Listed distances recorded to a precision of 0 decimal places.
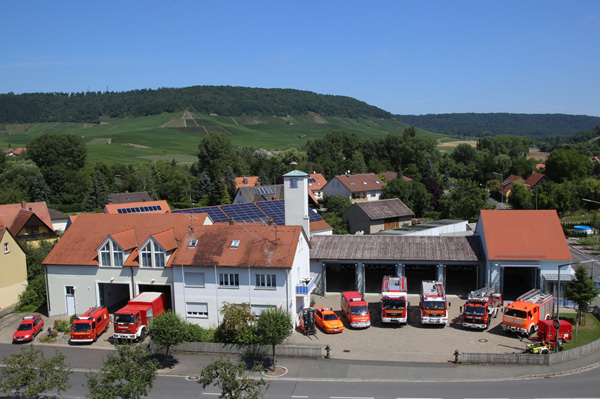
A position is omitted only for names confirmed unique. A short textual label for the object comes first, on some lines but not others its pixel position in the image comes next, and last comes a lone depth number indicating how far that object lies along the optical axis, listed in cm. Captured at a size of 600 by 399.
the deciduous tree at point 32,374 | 2047
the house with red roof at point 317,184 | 9950
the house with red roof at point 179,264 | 3145
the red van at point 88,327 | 3019
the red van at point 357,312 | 3155
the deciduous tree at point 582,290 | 3170
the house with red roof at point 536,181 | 9876
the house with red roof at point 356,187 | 9231
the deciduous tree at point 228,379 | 1870
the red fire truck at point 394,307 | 3172
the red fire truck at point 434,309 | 3147
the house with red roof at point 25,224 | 5619
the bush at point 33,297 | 3753
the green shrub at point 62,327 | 3278
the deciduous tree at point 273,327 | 2625
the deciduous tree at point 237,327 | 2847
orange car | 3097
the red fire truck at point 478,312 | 3091
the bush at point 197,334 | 2945
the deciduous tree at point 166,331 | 2714
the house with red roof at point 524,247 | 3569
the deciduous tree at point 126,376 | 1931
